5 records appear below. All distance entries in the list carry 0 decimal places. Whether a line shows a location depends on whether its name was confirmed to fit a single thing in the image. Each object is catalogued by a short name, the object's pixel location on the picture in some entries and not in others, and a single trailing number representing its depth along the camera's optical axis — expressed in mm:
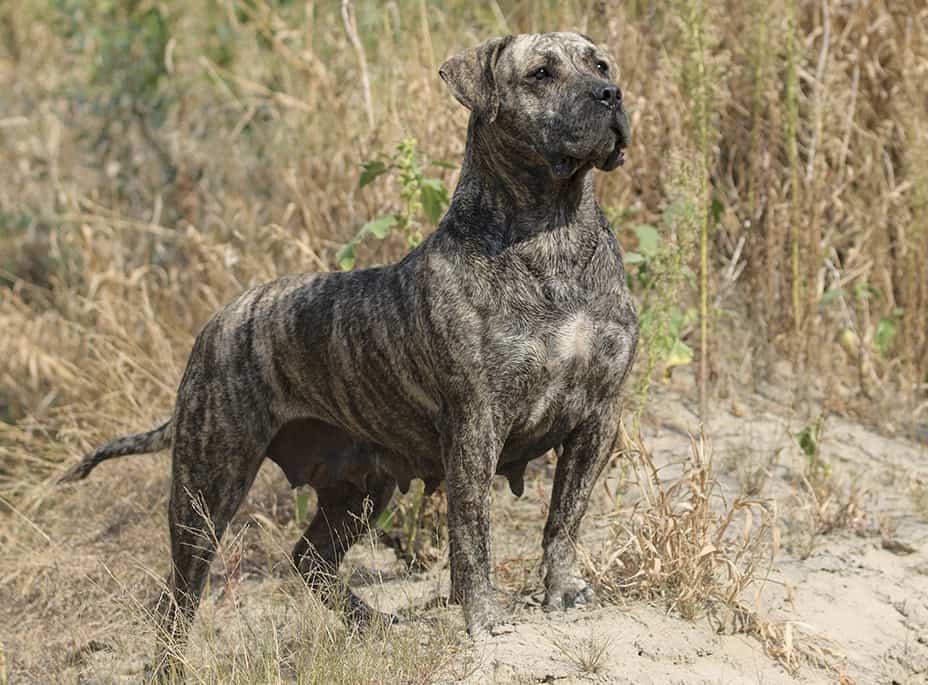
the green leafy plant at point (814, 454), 10750
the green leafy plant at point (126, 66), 16828
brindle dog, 7574
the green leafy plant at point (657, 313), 9961
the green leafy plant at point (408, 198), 10430
